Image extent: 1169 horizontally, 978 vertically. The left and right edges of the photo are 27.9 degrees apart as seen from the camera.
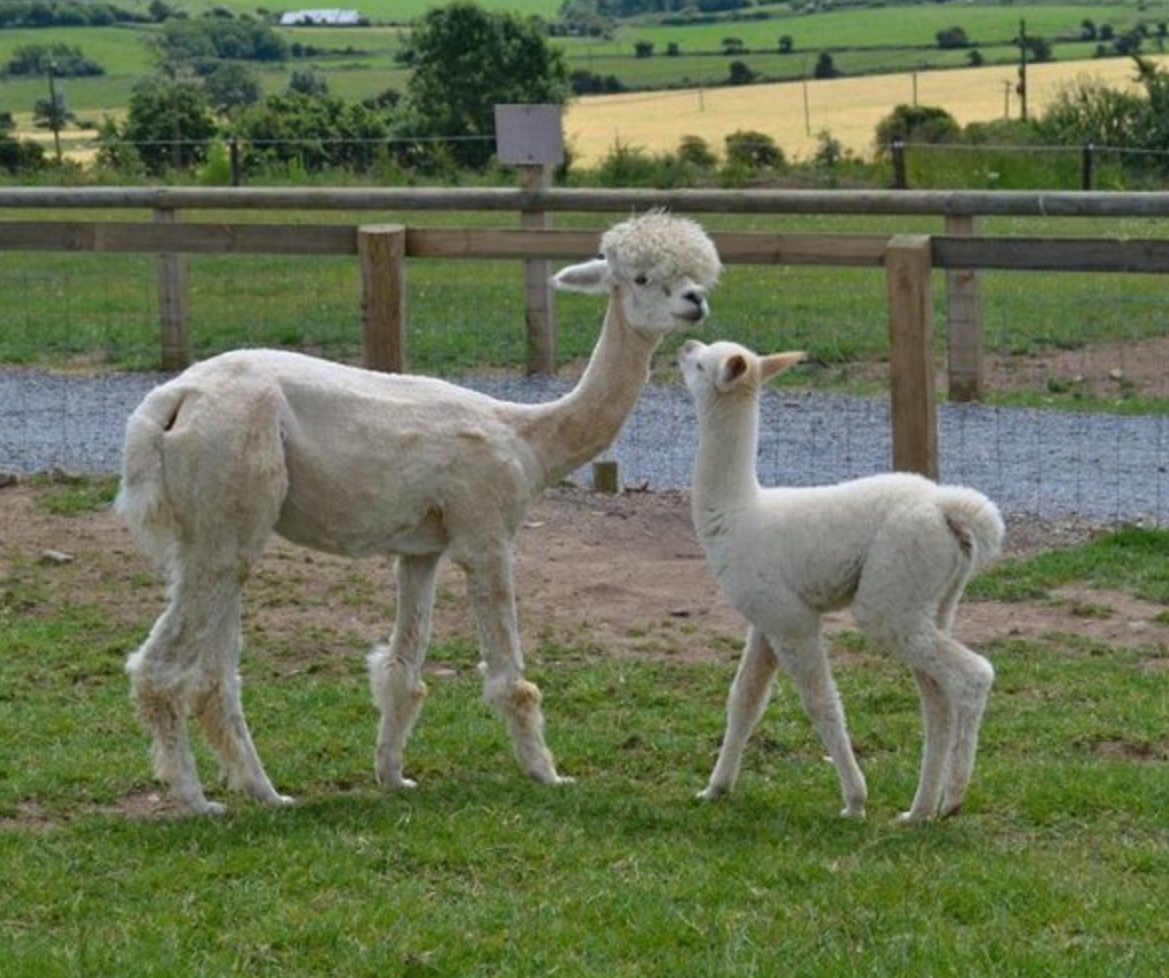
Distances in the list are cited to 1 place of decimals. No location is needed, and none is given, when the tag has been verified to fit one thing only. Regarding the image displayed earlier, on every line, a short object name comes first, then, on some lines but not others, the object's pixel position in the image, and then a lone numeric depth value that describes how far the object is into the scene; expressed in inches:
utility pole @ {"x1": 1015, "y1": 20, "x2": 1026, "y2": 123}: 1483.5
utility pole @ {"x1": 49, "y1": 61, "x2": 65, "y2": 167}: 1349.8
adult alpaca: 274.4
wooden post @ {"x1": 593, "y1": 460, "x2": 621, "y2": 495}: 472.1
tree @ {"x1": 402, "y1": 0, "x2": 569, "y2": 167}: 1307.8
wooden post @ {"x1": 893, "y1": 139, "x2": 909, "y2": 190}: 1031.0
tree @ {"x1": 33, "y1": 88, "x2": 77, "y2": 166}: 1552.7
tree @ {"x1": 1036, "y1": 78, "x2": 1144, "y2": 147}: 1159.6
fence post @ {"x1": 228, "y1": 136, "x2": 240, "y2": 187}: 1053.8
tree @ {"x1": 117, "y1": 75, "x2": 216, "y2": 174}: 1320.1
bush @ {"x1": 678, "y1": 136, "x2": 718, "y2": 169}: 1279.5
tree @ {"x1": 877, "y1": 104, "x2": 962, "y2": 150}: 1331.2
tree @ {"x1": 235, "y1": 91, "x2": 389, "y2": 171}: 1230.9
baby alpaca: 267.0
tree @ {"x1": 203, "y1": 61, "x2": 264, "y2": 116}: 2151.8
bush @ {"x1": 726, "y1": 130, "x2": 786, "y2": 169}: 1299.7
